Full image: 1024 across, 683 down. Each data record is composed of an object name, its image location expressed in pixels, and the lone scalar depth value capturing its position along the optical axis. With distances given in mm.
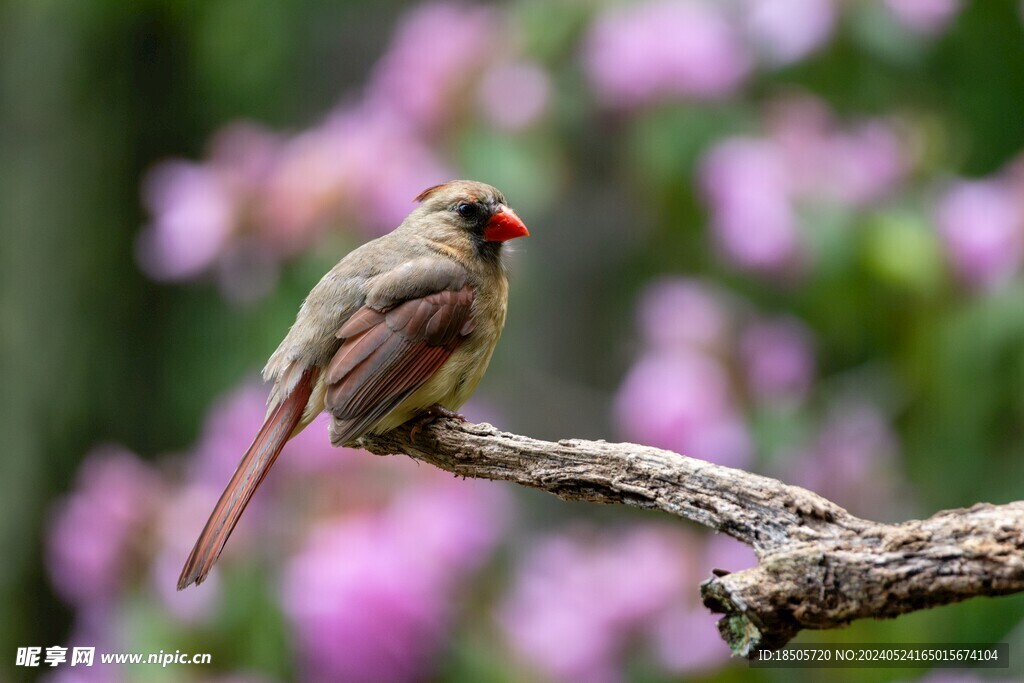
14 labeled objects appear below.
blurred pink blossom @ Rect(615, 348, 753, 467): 7684
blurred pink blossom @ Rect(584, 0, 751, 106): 8117
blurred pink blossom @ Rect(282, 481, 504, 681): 6996
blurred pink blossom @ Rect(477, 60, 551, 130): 8211
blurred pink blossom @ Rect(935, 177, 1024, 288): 7465
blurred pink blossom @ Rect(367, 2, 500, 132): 8250
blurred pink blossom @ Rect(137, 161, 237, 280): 8039
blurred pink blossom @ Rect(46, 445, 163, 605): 7676
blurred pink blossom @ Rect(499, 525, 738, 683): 7344
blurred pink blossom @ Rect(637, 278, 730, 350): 8109
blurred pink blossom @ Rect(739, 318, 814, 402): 7953
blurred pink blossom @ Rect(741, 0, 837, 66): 7965
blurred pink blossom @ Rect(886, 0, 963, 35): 7914
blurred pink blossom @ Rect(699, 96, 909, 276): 7754
